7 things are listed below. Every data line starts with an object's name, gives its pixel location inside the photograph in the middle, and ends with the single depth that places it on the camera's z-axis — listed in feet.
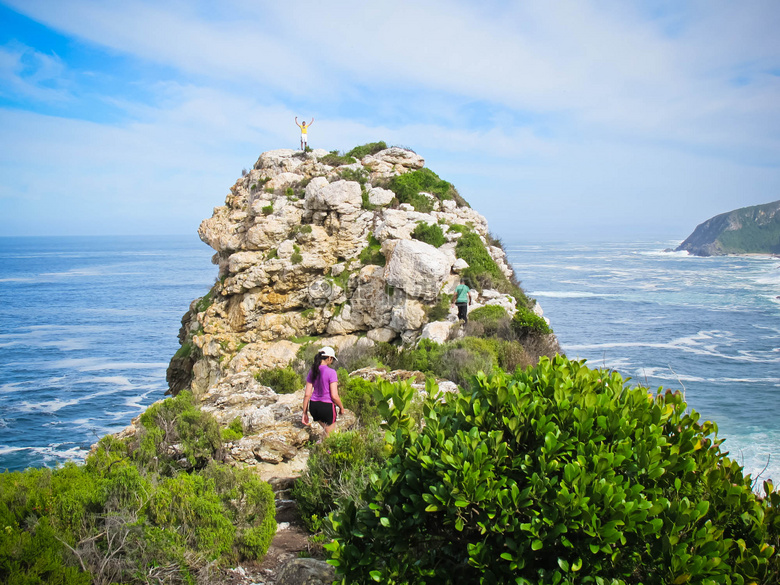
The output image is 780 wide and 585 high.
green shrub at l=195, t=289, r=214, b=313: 64.60
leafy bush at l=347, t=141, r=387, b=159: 76.18
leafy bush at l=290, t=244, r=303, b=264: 57.00
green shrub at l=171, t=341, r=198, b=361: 61.62
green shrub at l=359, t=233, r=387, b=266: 55.67
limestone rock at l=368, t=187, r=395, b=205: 62.23
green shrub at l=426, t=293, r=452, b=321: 47.91
